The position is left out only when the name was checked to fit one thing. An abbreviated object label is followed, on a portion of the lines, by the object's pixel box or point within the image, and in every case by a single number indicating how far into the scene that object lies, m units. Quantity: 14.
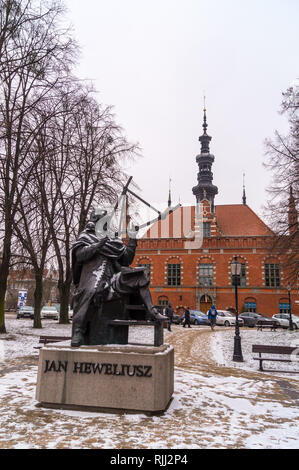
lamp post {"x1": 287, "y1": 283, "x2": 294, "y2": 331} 24.56
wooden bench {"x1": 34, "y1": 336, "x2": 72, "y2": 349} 11.00
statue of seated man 5.93
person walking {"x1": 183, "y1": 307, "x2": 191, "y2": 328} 24.60
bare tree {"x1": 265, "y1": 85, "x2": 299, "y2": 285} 15.41
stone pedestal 5.15
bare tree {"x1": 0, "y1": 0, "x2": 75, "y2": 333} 10.81
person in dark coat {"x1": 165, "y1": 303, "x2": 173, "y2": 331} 21.99
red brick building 38.25
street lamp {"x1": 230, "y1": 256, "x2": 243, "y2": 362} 11.90
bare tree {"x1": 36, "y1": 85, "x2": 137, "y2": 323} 17.72
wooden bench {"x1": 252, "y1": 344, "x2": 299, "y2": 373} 10.40
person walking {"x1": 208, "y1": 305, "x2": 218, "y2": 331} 23.30
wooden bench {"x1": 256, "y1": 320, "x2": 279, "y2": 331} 23.17
